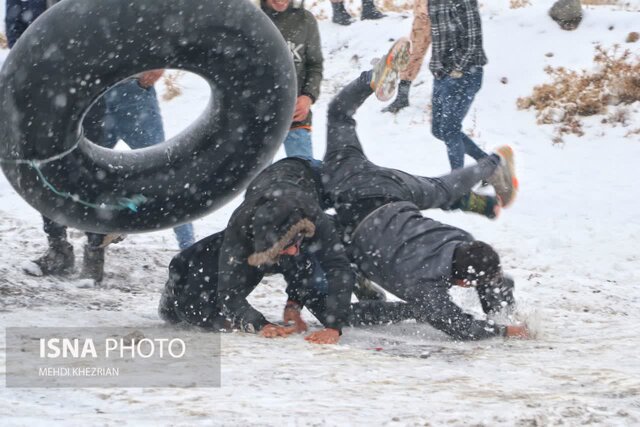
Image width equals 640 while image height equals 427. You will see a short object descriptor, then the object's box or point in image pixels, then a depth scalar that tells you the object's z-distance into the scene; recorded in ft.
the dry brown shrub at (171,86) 73.84
